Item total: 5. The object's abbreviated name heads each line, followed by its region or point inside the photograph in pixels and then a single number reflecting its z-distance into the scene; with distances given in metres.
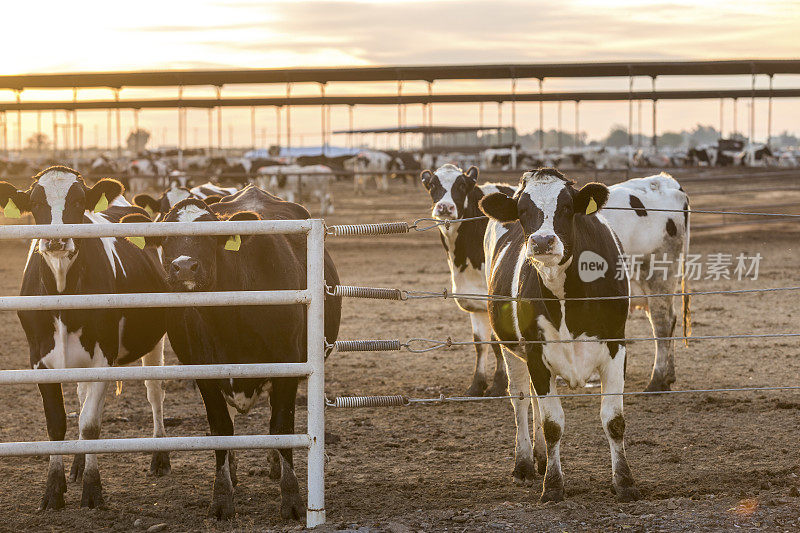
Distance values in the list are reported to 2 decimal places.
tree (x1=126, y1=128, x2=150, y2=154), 117.43
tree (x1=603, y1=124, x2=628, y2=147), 173.20
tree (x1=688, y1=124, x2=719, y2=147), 180.12
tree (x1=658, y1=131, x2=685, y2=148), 185.00
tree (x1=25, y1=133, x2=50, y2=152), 121.82
